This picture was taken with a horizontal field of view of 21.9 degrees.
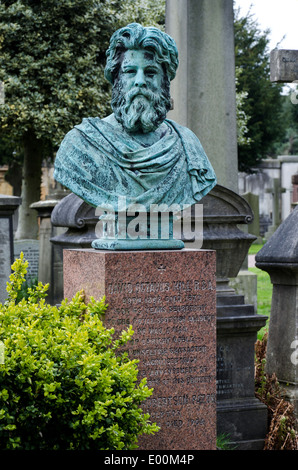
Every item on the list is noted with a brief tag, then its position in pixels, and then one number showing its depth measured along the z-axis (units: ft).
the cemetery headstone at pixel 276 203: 85.54
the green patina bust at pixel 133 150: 15.72
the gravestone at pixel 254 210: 77.36
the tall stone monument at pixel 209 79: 31.32
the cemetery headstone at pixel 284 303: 21.03
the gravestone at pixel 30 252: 43.52
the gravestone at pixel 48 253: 37.88
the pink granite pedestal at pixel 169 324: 15.30
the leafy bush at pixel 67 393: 12.78
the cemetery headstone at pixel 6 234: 31.40
